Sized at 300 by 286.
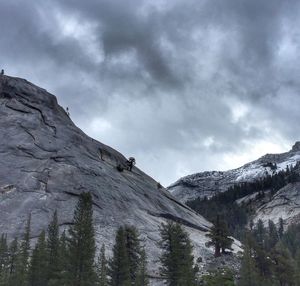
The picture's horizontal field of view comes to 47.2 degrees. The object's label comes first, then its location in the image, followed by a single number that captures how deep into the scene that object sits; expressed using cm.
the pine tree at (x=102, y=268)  3733
